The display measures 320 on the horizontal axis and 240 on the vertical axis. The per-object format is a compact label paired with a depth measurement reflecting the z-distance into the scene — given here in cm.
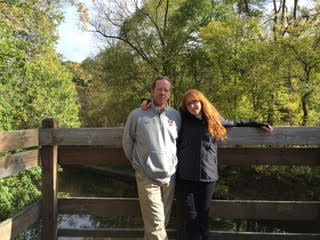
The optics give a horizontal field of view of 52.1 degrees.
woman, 290
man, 282
